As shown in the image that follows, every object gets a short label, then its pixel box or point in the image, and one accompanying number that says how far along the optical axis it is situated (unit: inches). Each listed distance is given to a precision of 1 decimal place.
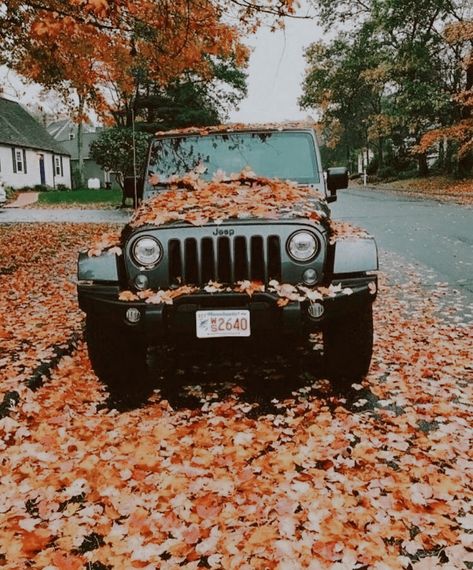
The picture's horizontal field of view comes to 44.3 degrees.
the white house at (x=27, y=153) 1588.3
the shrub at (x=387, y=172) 1857.8
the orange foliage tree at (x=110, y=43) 293.4
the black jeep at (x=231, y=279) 152.4
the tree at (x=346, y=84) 1648.6
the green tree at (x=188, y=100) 1549.0
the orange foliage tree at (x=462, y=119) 1107.9
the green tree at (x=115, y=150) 1183.6
